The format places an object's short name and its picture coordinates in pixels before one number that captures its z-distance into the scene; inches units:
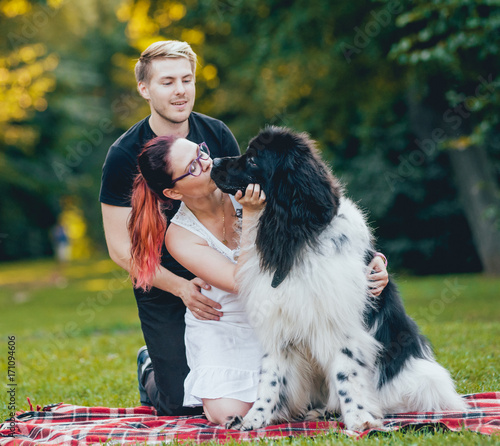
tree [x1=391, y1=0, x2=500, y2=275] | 274.7
